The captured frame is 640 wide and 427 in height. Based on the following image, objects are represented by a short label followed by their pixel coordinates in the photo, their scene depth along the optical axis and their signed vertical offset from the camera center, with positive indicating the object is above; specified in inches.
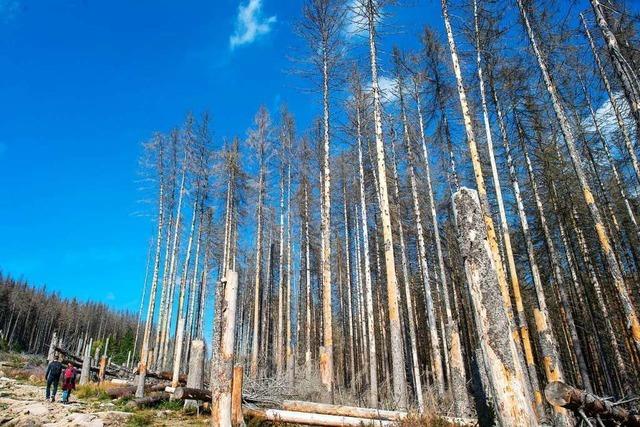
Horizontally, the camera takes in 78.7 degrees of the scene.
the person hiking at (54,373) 486.3 -0.3
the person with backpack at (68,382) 463.5 -10.4
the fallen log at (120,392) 515.8 -26.0
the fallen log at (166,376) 581.5 -9.7
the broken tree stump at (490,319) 132.1 +13.9
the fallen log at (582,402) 156.3 -17.7
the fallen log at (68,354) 684.1 +33.5
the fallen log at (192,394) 300.4 -18.9
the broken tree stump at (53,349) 696.0 +41.9
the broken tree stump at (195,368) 400.5 +0.7
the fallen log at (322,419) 244.2 -32.6
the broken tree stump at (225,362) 232.1 +3.2
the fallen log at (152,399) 438.9 -31.7
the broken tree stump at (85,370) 653.9 +3.6
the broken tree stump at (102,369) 660.1 +4.3
